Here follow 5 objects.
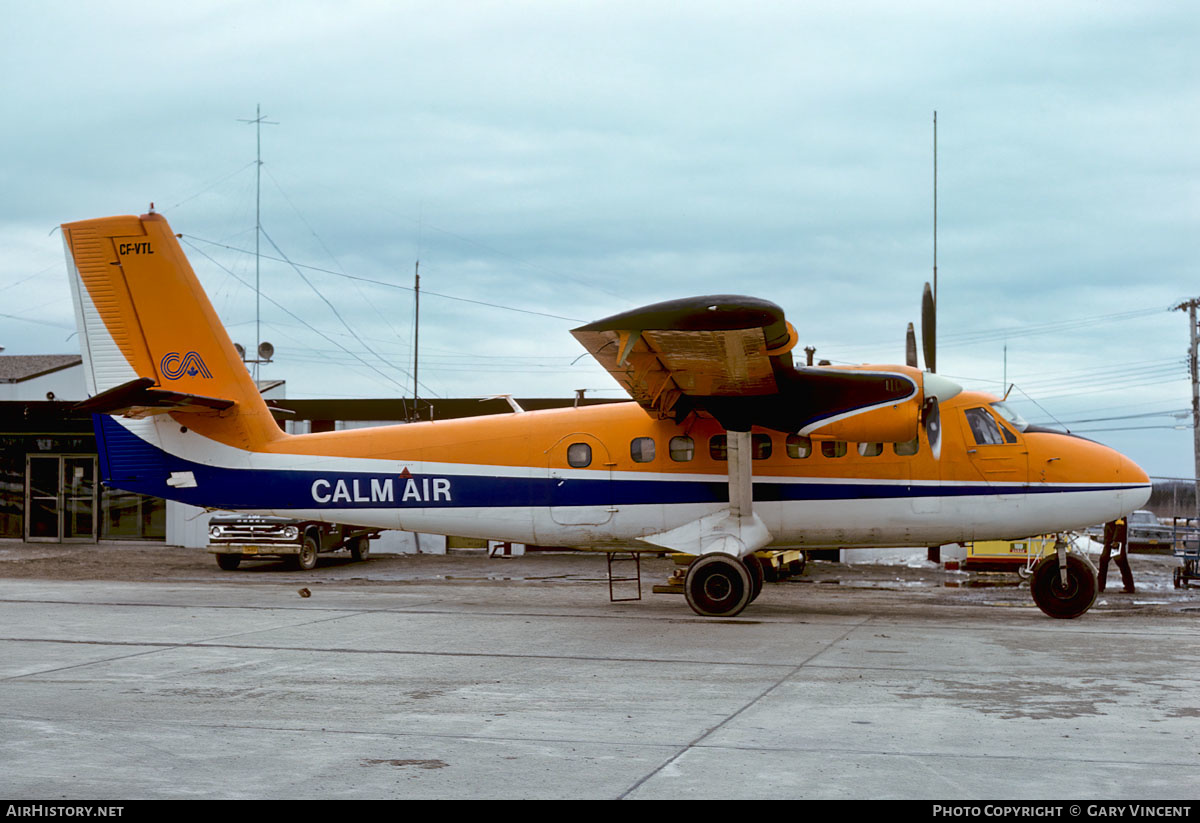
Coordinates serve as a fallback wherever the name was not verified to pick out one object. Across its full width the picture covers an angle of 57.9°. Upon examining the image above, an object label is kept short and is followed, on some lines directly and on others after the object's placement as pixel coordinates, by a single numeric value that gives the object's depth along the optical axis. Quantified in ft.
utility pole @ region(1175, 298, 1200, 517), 156.87
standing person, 64.52
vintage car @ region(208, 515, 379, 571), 80.38
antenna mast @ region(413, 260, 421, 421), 128.67
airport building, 104.53
